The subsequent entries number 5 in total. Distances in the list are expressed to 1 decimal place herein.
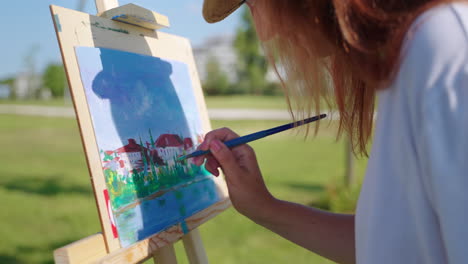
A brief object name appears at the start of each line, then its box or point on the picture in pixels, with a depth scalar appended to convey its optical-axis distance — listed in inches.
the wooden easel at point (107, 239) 37.5
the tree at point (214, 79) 1043.3
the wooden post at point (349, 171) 169.0
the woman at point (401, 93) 22.5
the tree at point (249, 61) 980.6
